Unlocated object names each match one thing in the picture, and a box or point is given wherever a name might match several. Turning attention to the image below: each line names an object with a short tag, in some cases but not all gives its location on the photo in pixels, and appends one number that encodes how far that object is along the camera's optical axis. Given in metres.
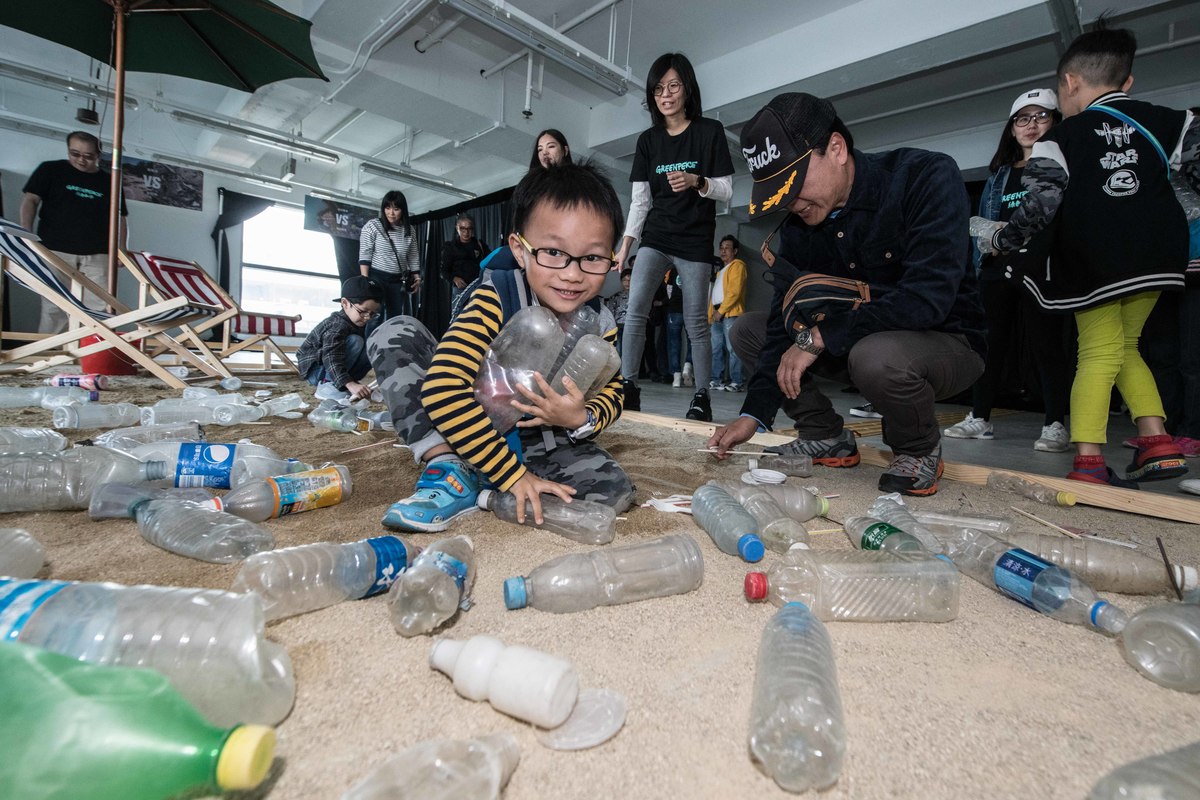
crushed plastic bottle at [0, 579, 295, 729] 0.58
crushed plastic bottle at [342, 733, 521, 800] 0.46
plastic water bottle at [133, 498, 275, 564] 0.96
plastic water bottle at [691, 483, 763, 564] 1.07
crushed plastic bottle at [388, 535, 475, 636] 0.77
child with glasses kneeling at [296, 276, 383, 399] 3.31
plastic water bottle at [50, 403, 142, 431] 2.13
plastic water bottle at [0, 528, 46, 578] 0.82
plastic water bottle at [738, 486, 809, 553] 1.15
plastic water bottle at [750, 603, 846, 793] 0.53
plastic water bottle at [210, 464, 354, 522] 1.16
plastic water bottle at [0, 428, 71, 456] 1.52
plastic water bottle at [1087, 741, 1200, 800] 0.49
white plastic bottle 0.58
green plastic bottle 0.37
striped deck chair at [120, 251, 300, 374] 3.99
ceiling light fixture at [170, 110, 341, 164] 7.16
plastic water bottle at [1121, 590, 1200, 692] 0.73
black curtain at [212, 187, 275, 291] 10.38
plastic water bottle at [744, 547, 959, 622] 0.89
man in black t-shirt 4.54
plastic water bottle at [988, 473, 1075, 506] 1.58
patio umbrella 2.85
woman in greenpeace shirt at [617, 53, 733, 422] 2.81
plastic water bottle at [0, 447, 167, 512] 1.18
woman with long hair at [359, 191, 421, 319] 5.20
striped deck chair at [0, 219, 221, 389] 2.92
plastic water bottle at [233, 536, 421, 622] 0.80
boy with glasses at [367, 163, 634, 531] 1.17
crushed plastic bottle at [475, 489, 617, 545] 1.15
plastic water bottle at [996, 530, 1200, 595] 1.00
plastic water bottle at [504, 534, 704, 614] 0.87
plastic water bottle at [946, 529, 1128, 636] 0.85
